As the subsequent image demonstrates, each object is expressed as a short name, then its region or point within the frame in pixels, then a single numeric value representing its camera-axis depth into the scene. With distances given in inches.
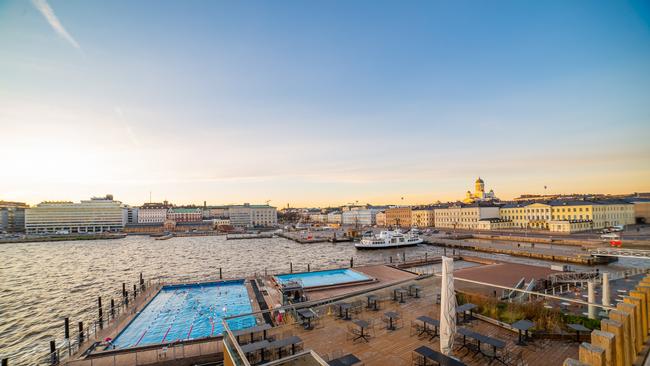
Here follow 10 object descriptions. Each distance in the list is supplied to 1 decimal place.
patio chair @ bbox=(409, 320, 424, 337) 424.8
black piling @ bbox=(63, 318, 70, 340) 681.0
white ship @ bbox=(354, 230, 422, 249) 2381.9
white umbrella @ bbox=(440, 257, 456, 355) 319.9
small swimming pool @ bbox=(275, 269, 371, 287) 1082.1
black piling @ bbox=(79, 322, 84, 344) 613.6
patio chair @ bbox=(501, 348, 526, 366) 335.6
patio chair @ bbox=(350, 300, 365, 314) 502.9
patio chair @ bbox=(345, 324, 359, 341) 416.5
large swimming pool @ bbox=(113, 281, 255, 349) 659.4
